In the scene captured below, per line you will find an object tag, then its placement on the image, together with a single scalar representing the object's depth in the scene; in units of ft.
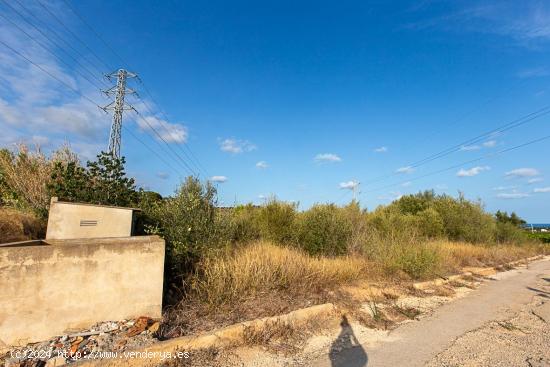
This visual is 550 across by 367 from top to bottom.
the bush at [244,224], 26.96
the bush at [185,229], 22.35
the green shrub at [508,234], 82.15
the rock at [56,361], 13.30
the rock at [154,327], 16.02
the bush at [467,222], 70.44
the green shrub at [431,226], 71.32
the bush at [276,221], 43.70
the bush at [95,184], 28.89
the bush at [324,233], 39.27
